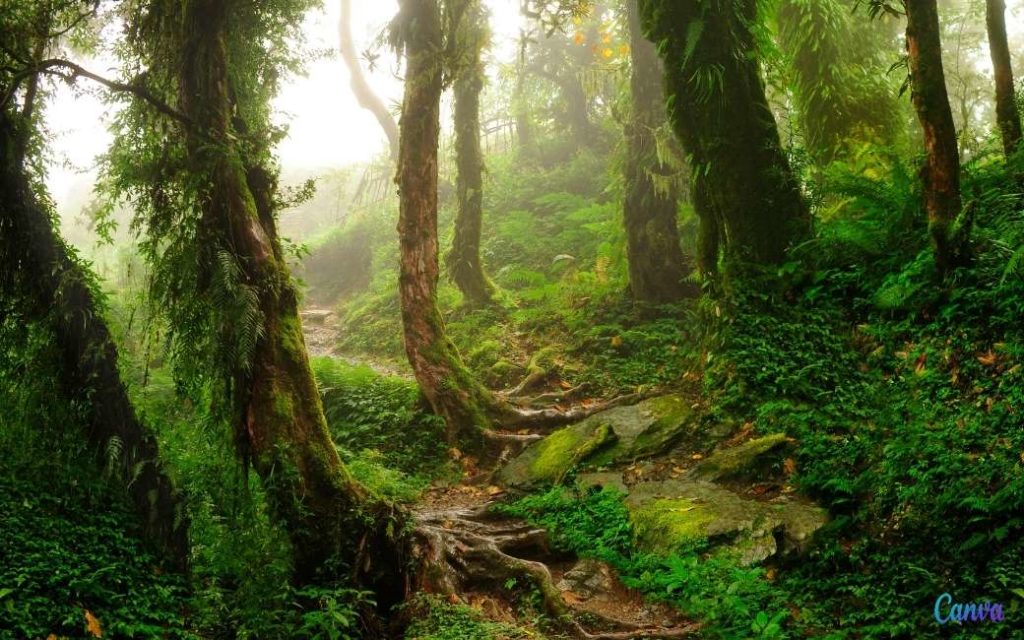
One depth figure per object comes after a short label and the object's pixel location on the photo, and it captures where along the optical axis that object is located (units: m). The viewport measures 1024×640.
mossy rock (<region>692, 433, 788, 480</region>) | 5.30
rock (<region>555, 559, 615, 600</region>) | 4.89
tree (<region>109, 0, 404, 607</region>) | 4.91
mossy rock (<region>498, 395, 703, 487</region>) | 6.62
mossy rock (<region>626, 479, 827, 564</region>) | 4.37
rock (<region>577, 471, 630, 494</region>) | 6.09
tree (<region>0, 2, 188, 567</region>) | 4.80
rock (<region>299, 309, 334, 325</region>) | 18.16
